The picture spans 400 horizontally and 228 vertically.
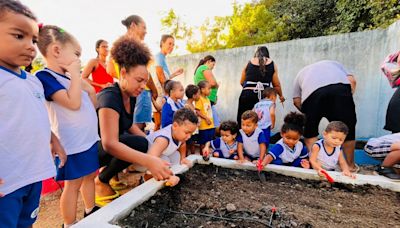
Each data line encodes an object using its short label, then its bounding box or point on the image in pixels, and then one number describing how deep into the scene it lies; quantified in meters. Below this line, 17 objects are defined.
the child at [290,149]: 2.87
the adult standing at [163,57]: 4.00
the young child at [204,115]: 3.94
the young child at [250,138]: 3.19
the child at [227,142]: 3.35
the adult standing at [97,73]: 3.55
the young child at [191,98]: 3.77
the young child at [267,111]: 3.71
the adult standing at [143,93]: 3.32
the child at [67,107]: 1.61
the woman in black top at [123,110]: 1.69
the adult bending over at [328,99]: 3.06
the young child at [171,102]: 3.29
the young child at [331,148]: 2.69
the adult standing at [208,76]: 4.39
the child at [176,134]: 2.16
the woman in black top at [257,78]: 3.88
